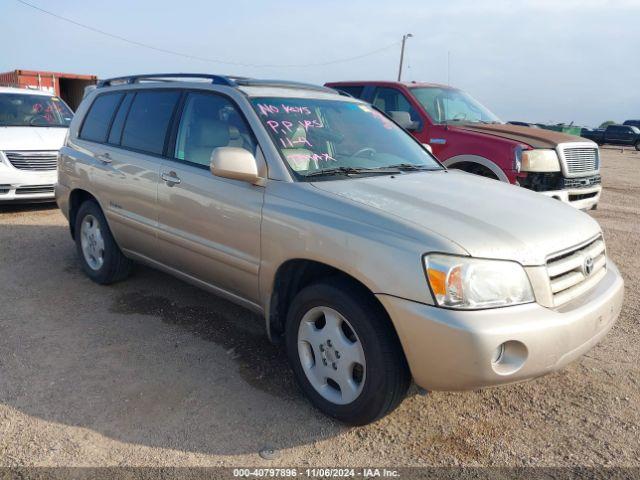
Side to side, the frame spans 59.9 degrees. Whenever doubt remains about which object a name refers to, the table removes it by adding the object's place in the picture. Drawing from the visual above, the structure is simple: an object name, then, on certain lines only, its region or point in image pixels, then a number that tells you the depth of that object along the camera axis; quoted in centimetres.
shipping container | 1784
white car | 752
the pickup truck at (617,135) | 3198
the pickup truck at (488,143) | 658
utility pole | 3981
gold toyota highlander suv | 248
